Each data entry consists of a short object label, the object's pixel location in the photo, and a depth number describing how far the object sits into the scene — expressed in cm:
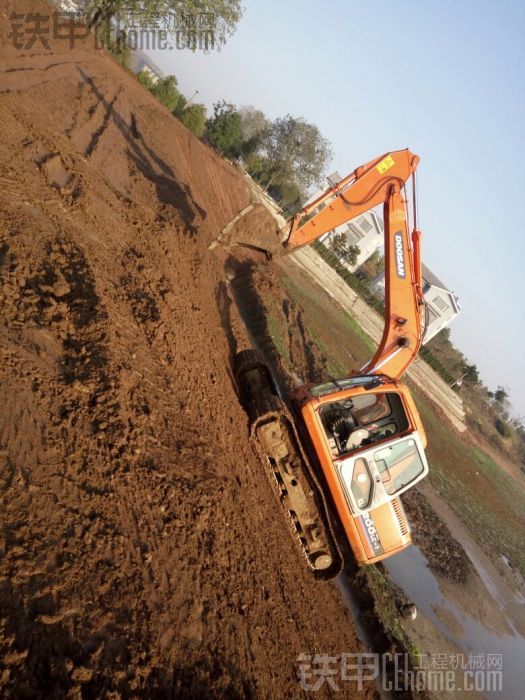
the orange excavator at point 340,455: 726
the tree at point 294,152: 4072
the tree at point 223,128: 3759
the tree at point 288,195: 4333
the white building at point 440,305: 5022
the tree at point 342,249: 4026
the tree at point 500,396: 6378
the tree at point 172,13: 2302
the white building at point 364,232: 5103
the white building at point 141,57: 11020
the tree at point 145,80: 3032
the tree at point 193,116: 3164
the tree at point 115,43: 2422
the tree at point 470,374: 5247
